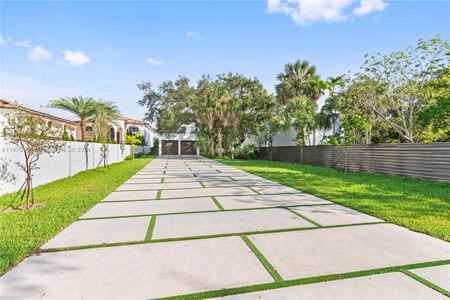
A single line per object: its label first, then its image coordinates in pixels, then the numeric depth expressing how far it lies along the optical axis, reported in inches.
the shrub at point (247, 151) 810.8
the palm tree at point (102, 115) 642.7
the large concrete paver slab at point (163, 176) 331.9
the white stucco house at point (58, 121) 551.8
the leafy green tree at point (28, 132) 165.2
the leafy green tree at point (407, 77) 335.9
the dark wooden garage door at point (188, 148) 1239.5
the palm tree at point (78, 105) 582.6
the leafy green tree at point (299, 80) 690.2
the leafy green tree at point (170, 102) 966.1
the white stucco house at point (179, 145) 1218.0
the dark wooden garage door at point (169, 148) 1235.2
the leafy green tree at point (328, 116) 622.4
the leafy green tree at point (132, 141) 874.1
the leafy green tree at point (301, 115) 596.1
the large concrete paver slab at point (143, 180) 286.4
